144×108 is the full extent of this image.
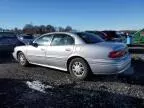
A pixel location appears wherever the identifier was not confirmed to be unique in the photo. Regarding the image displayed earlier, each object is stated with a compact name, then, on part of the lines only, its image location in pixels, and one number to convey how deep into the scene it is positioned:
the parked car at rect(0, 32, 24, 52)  5.70
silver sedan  3.10
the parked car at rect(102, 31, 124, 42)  10.82
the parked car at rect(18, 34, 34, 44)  12.12
